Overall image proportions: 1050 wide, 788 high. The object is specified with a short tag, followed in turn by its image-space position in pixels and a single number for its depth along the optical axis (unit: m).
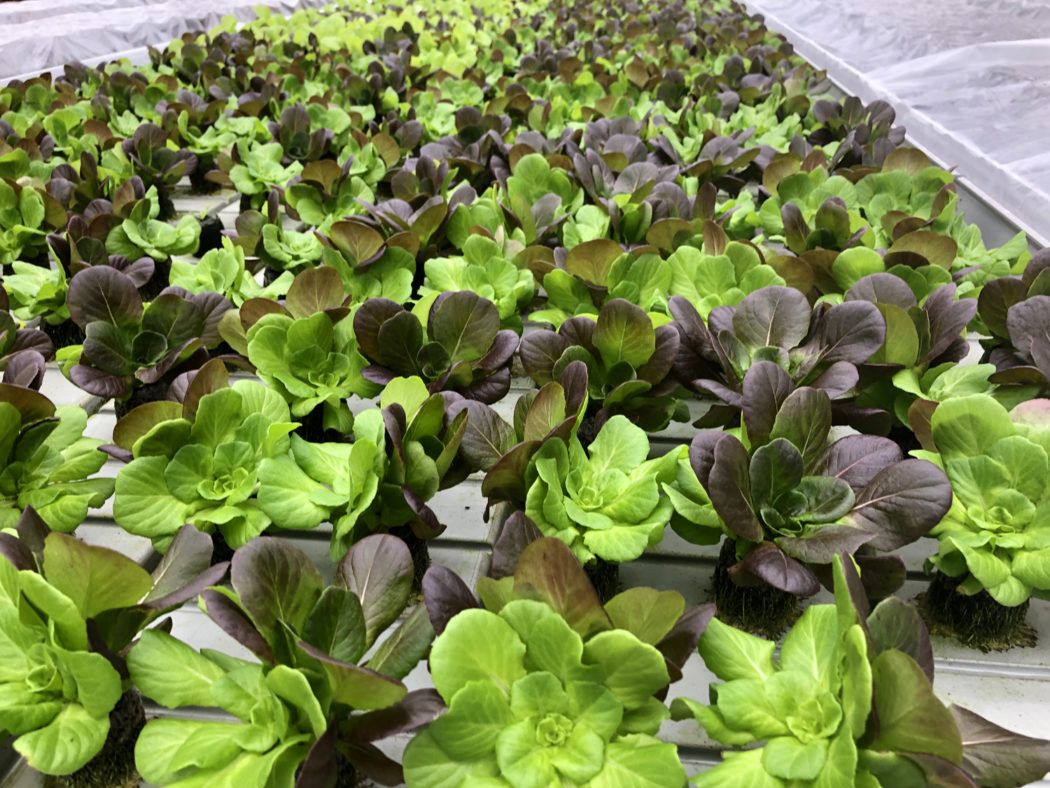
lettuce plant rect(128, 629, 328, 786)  0.74
